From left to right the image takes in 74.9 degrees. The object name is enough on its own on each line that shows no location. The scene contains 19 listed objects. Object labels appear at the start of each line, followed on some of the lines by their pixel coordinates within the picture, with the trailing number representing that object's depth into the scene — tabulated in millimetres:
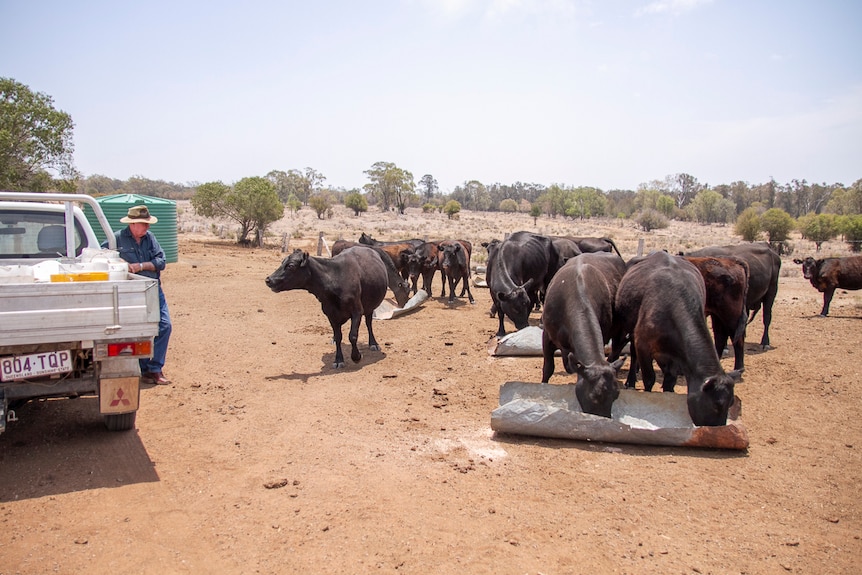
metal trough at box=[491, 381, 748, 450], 5293
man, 6877
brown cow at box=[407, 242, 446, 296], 15055
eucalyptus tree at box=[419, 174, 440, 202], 112625
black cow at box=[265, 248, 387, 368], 8758
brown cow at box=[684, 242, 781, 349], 9719
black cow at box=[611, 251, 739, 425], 5414
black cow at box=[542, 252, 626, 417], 5492
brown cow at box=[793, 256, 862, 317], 13625
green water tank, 21172
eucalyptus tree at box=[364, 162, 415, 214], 72188
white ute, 4332
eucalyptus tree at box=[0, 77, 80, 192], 19188
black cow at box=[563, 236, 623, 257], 13500
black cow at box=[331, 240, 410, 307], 11860
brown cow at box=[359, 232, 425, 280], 14875
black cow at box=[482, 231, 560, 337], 9828
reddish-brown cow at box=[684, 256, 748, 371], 7801
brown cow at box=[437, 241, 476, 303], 14672
